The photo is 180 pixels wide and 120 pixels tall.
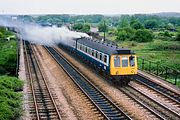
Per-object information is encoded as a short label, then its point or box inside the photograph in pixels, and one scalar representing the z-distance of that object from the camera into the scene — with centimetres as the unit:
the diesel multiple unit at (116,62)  2775
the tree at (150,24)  16302
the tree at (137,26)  11395
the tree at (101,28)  12960
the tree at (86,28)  11156
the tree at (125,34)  8924
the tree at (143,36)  8456
